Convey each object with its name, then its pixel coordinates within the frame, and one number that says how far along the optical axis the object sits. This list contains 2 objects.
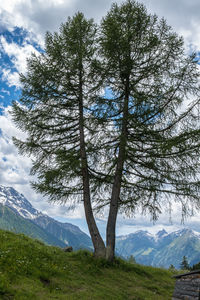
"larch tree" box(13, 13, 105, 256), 13.70
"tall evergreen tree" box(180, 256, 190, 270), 68.54
